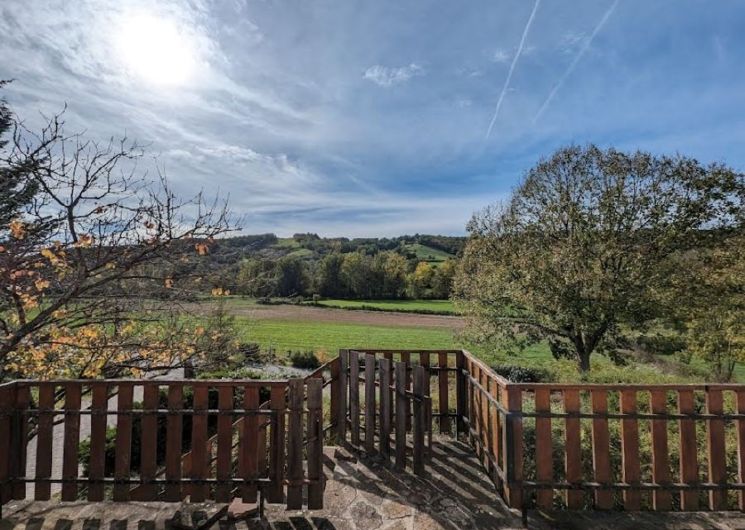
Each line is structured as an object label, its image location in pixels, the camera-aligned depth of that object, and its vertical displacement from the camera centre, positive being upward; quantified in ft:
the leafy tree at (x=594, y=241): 40.65 +3.57
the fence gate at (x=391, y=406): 12.94 -4.62
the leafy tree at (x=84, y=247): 14.46 +1.37
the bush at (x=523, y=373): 42.98 -11.39
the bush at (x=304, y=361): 70.38 -14.95
